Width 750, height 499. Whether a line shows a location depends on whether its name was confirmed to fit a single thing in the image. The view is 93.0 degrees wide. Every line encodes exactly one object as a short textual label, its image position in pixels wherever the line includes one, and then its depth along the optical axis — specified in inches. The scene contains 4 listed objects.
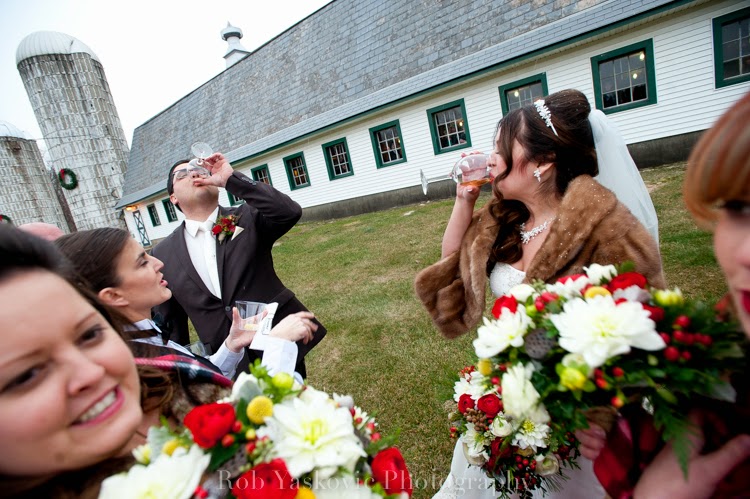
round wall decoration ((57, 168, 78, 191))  807.7
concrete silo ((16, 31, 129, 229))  773.9
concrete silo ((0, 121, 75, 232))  850.1
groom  103.0
